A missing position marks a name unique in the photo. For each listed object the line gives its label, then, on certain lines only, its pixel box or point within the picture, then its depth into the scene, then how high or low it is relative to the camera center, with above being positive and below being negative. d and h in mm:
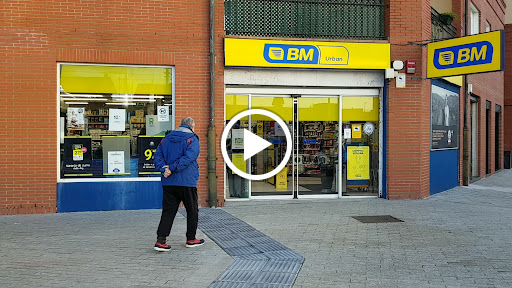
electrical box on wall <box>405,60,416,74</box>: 11227 +1884
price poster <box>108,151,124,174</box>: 10031 -350
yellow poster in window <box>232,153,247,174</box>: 10984 -350
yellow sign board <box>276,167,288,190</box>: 11312 -781
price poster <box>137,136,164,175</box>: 10086 -139
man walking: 6504 -405
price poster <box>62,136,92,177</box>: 9766 -223
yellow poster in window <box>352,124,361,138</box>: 11586 +392
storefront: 10695 +797
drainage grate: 8752 -1352
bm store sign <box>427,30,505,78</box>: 10109 +2026
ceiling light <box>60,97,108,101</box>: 9797 +951
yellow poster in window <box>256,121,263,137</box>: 11070 +390
